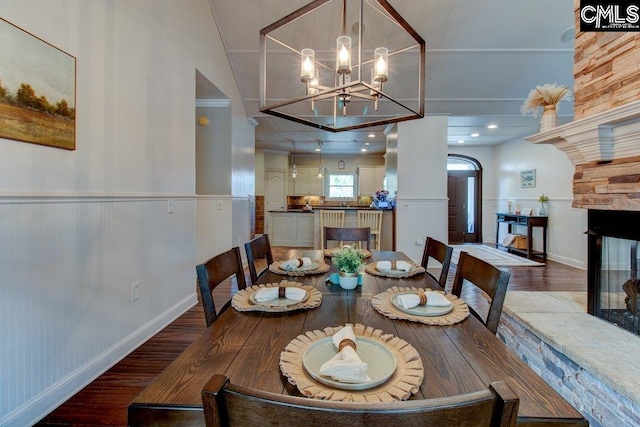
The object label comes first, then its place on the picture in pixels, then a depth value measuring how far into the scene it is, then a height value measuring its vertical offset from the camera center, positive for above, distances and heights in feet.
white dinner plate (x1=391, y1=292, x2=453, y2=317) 3.49 -1.25
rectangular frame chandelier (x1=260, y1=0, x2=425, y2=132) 5.39 +5.81
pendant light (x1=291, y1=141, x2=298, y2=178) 24.38 +3.86
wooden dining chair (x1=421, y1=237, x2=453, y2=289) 5.31 -0.92
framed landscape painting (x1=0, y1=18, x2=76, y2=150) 4.40 +1.88
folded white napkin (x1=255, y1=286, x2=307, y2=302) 3.85 -1.16
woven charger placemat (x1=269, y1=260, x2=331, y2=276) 5.29 -1.18
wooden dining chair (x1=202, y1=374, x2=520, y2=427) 1.28 -0.89
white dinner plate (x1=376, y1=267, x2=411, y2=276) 5.19 -1.17
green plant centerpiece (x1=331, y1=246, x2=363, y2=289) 4.50 -0.92
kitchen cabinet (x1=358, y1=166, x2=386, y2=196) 28.71 +2.70
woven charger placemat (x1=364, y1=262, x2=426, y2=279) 5.14 -1.18
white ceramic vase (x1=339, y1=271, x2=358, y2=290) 4.51 -1.13
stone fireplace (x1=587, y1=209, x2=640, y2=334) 5.01 -1.09
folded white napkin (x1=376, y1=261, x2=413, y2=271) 5.46 -1.10
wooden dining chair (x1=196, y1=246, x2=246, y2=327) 3.75 -0.98
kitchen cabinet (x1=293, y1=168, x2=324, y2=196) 29.48 +2.35
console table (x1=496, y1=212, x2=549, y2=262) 18.12 -1.28
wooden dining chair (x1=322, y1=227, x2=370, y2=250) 8.16 -0.77
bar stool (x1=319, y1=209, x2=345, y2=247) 16.21 -0.63
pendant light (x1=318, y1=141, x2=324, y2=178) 24.82 +3.93
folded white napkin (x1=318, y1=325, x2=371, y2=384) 2.16 -1.21
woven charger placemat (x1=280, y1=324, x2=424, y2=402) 2.06 -1.30
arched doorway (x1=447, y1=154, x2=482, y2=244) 25.00 +0.34
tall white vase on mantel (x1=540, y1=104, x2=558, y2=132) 6.08 +1.85
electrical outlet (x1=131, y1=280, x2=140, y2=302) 7.21 -2.10
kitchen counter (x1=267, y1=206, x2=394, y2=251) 22.21 -1.63
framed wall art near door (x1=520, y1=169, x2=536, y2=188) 19.65 +1.97
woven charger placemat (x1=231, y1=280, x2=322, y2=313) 3.61 -1.24
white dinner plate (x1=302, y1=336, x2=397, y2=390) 2.16 -1.29
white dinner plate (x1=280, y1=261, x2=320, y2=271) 5.45 -1.14
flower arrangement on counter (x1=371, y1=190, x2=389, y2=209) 17.65 +0.47
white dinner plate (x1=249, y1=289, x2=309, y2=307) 3.71 -1.23
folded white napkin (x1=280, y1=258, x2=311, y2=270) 5.44 -1.08
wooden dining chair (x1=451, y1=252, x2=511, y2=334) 3.60 -1.01
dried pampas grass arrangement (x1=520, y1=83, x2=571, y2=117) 6.03 +2.31
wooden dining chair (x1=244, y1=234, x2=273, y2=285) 5.31 -0.94
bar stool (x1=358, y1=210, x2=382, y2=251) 15.81 -0.72
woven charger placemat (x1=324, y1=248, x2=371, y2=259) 6.76 -1.09
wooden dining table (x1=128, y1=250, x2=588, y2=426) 1.99 -1.34
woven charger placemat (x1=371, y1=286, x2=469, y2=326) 3.36 -1.28
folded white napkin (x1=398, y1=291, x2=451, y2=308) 3.67 -1.18
